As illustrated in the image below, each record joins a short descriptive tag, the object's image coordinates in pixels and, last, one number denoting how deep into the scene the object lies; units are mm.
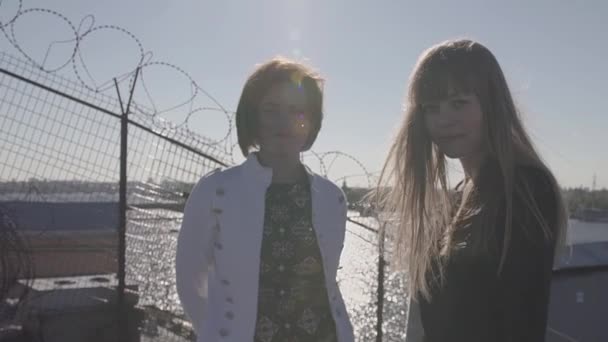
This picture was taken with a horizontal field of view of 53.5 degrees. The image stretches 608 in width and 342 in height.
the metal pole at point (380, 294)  3894
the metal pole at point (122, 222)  3939
